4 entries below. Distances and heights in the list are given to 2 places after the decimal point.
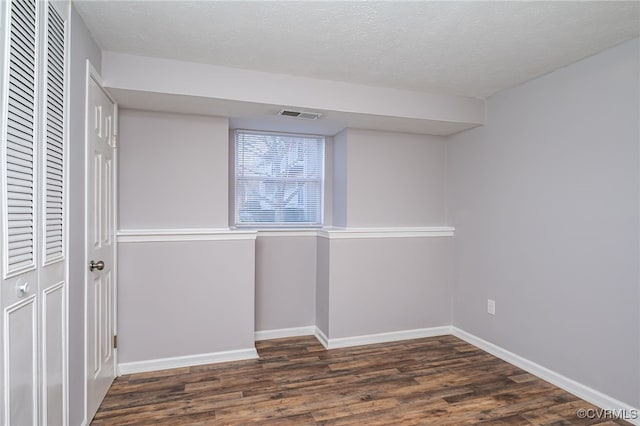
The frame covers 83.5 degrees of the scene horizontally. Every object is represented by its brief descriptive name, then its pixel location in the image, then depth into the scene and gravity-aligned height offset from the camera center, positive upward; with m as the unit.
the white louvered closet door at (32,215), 1.25 -0.02
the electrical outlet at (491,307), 3.25 -0.87
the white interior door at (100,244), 2.16 -0.23
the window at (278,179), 3.72 +0.34
